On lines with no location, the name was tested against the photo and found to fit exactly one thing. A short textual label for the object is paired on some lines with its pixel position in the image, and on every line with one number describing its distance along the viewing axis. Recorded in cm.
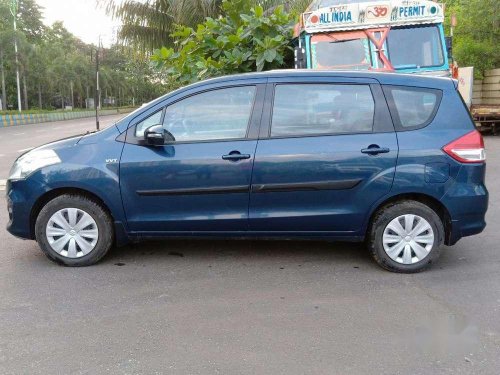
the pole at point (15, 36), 3516
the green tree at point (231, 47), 841
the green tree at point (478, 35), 1981
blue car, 422
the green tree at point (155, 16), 1467
